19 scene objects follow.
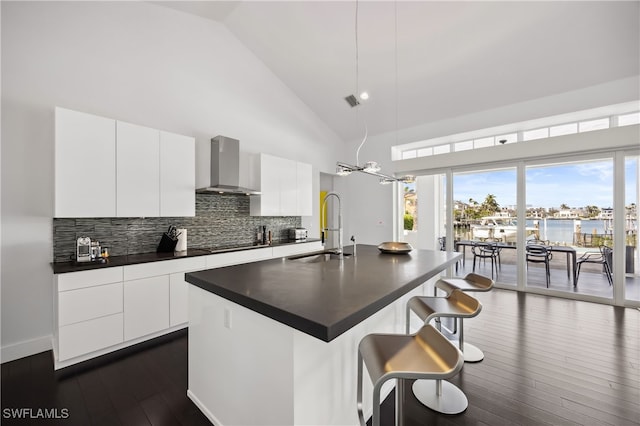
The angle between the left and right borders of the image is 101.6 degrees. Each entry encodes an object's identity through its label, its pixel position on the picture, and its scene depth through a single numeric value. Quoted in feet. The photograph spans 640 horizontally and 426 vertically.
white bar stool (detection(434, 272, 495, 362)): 7.73
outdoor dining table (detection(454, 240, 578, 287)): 13.56
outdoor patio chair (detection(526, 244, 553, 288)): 14.15
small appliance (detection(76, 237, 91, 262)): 8.09
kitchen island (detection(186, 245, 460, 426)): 3.77
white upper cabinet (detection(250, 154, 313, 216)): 14.02
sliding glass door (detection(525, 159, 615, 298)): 12.75
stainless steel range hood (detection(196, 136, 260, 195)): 11.85
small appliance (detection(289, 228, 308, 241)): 16.31
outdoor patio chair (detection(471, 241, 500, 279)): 15.65
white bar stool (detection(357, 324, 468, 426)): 3.18
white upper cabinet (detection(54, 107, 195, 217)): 7.86
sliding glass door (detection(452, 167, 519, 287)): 15.12
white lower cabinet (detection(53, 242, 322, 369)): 7.31
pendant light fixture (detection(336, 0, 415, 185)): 7.41
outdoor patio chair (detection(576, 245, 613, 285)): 12.62
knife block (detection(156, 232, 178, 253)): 10.61
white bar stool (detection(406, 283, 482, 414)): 5.75
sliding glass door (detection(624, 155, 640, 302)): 11.97
